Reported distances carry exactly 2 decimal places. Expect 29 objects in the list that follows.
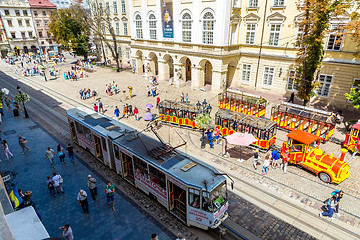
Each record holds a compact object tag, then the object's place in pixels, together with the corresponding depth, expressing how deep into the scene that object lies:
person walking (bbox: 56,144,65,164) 17.73
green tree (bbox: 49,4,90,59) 54.94
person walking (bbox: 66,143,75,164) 17.52
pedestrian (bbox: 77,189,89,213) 12.88
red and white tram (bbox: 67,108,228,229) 11.06
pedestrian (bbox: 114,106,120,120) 26.61
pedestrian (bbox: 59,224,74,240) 10.45
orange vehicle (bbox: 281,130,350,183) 15.16
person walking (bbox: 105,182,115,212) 13.16
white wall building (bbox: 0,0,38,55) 71.06
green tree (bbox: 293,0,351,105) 21.06
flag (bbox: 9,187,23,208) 11.38
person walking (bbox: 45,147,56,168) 17.23
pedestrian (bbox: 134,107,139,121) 25.86
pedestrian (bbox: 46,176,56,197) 14.30
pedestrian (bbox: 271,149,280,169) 16.89
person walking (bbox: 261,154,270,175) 16.07
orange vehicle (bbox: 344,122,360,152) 18.22
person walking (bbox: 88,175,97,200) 13.99
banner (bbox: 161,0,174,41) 36.25
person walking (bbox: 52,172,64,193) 14.44
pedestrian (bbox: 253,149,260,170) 16.77
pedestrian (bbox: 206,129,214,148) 20.00
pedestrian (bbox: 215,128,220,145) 20.94
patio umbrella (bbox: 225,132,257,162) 17.53
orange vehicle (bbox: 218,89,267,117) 25.72
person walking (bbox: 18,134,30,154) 19.28
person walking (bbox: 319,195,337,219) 12.41
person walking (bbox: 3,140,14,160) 18.48
